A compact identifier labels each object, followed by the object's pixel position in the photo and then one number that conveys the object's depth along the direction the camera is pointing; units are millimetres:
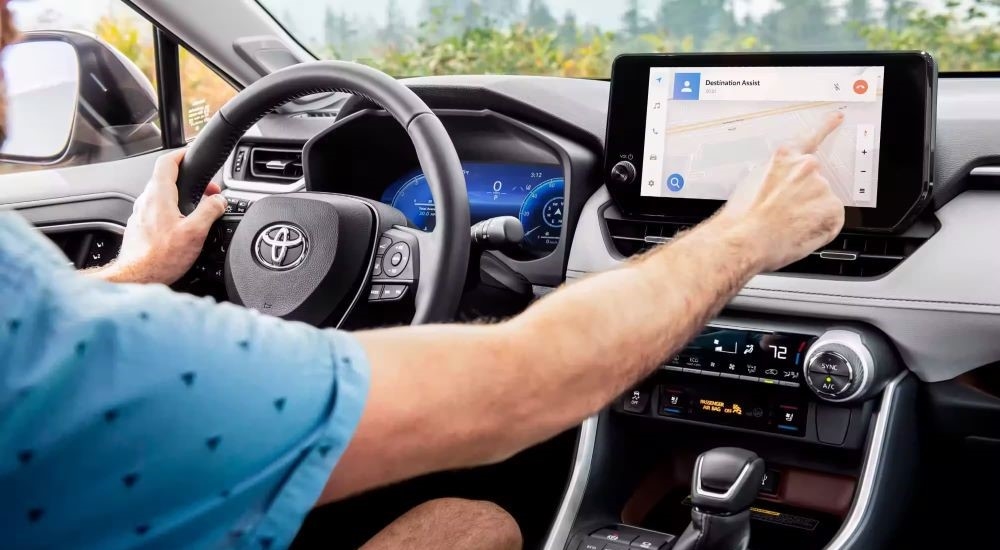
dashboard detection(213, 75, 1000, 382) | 1746
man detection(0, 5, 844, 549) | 668
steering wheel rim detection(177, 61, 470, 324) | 1584
